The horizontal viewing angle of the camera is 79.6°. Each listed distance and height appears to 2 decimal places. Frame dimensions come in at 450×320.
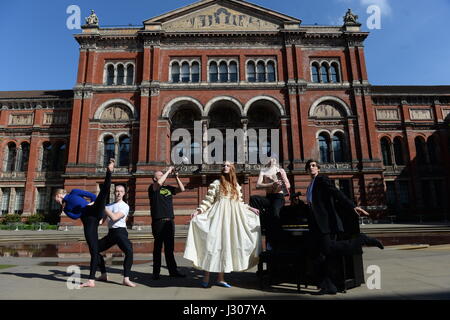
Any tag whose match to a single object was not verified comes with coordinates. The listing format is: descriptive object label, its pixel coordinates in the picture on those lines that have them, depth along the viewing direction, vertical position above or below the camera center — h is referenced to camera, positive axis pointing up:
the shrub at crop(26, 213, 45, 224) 23.72 +0.42
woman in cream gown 4.41 -0.23
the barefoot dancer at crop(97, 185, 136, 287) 4.91 -0.15
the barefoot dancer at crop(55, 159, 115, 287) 4.72 +0.23
